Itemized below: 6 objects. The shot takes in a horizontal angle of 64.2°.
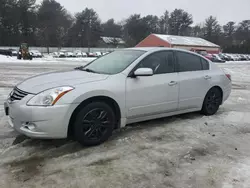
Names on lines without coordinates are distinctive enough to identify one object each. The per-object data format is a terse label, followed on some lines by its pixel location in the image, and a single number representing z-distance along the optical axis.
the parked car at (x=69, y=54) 38.43
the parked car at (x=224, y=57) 40.36
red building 43.76
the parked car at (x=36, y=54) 33.05
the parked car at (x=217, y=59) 32.52
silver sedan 2.77
